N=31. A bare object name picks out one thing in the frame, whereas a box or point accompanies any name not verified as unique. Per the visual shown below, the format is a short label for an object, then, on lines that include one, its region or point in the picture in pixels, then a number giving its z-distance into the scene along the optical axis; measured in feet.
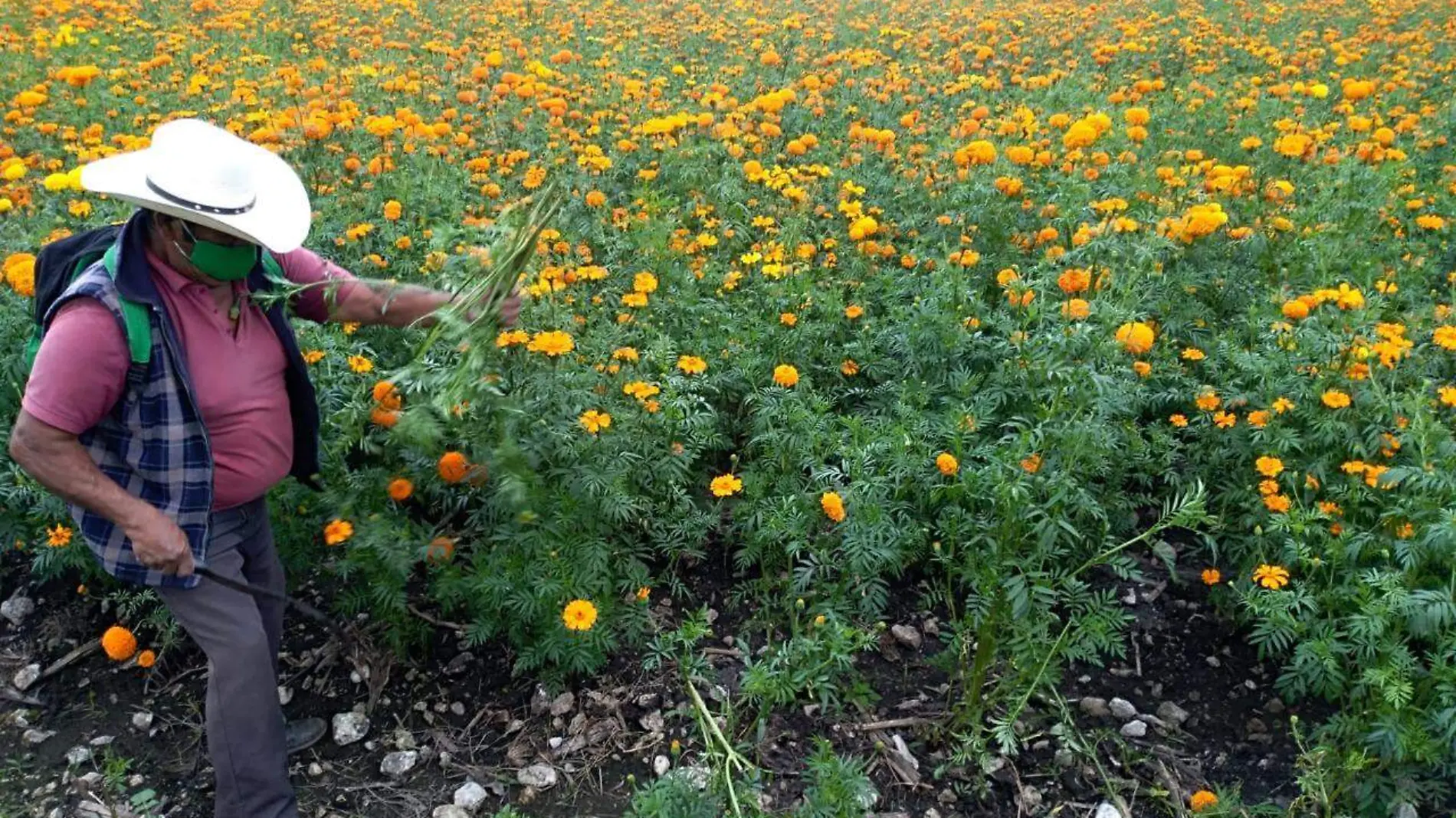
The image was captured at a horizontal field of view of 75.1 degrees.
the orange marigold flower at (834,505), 9.37
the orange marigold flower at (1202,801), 8.53
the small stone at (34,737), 9.84
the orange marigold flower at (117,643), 9.35
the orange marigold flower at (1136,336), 10.64
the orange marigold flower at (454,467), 8.54
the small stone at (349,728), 9.97
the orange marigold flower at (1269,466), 10.50
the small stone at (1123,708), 10.19
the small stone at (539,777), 9.46
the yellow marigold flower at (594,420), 9.29
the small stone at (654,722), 9.96
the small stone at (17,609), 11.25
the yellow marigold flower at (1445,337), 11.63
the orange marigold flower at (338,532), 8.84
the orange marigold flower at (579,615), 8.80
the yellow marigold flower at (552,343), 9.05
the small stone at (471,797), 9.25
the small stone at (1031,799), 9.30
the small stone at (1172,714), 10.10
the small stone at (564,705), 10.18
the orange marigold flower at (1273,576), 9.43
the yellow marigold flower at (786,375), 11.12
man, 7.20
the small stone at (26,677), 10.43
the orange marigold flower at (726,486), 9.79
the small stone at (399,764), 9.62
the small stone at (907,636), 11.05
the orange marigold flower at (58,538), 9.82
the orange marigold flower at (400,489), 8.95
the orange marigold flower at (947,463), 9.81
